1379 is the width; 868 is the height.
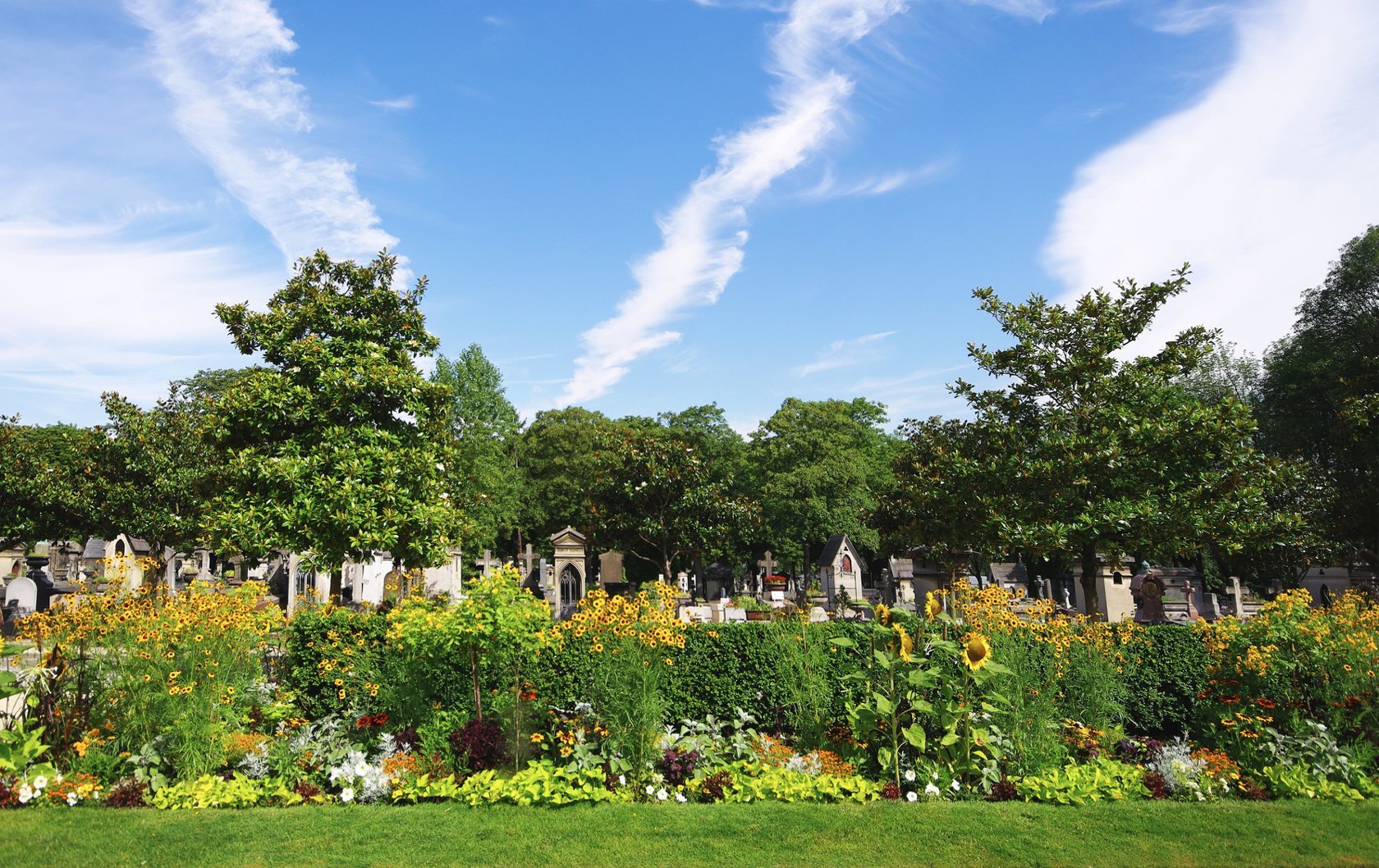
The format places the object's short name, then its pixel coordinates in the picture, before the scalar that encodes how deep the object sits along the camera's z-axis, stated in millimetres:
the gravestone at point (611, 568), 29469
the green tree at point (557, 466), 40344
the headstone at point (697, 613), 17469
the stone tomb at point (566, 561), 26172
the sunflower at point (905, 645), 7367
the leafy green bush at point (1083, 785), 6836
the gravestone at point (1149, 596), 20641
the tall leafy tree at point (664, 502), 25219
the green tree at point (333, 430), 13016
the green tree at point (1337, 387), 24312
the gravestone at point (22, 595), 22016
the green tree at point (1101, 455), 11805
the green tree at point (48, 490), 19906
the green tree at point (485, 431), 32969
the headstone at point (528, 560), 30844
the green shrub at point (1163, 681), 8438
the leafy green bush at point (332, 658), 8406
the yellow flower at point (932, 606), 7797
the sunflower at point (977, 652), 7156
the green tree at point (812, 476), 33438
